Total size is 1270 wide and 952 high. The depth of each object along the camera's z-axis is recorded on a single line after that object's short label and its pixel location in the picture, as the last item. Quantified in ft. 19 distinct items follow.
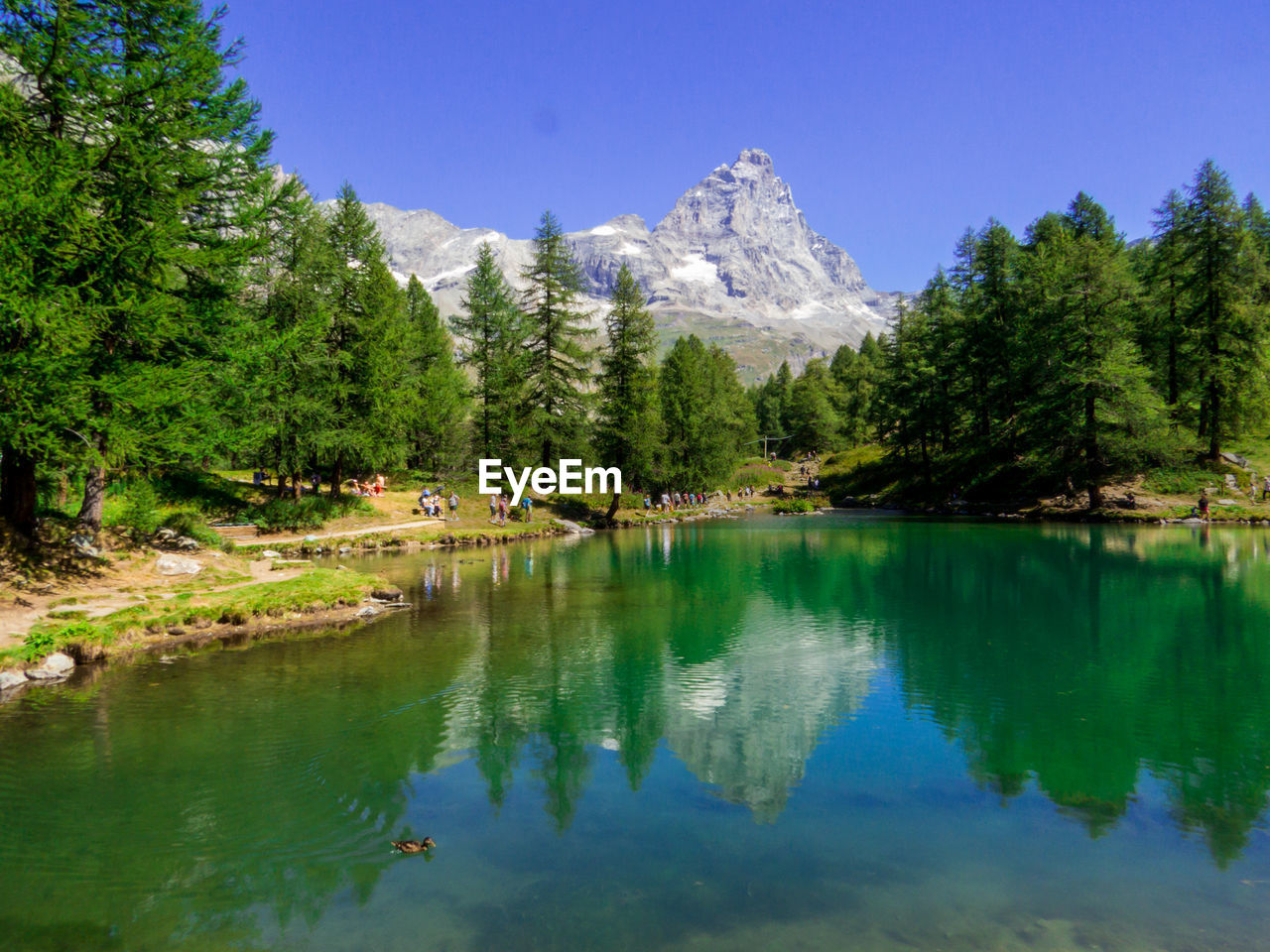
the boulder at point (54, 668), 44.96
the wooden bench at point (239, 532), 111.45
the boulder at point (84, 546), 62.03
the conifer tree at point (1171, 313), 169.99
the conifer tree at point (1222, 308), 160.25
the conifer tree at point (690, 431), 206.08
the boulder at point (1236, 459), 160.86
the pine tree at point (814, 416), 358.23
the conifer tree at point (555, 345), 167.02
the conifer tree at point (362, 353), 133.80
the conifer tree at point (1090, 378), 156.25
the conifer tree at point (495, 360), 167.53
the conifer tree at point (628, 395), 169.92
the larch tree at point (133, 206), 53.57
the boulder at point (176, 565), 66.28
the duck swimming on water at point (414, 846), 25.55
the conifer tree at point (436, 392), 176.96
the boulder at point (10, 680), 42.91
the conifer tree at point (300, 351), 119.55
